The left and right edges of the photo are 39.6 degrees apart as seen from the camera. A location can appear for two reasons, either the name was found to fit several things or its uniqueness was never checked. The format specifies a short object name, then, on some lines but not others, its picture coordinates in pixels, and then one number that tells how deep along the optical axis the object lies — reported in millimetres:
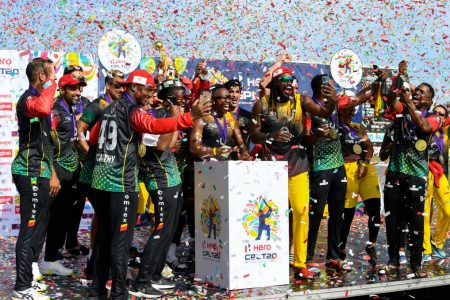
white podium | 5902
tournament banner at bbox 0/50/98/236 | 9742
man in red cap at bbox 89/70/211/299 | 5227
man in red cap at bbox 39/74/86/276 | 6770
